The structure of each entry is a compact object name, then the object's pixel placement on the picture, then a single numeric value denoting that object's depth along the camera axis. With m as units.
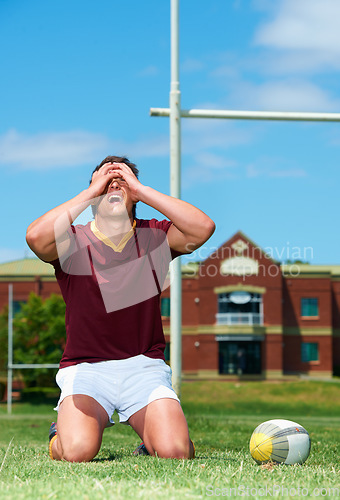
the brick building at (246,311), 41.38
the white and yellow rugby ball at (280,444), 3.88
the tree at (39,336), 34.28
